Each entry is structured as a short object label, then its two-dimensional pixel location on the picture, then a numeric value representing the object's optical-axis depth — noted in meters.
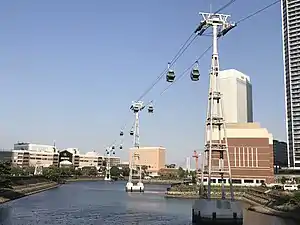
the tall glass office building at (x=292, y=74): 131.00
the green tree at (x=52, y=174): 129.59
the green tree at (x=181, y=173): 179.70
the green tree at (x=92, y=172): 194.70
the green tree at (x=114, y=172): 195.01
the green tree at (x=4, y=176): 64.66
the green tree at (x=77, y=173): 178.56
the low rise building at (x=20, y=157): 190.75
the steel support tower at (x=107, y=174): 187.94
